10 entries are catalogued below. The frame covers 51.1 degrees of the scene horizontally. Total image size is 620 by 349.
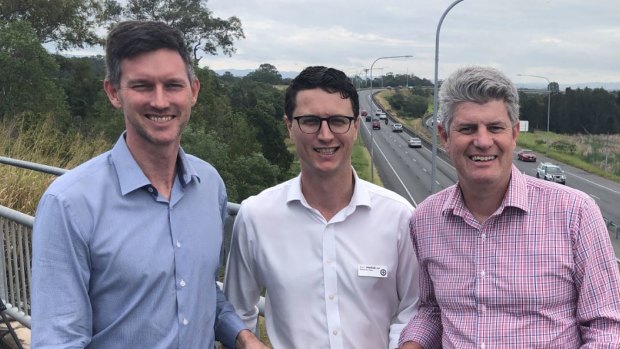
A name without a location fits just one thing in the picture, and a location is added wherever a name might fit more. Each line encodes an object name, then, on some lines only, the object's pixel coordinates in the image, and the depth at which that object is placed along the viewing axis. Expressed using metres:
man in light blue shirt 2.02
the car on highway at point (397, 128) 78.94
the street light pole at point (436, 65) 20.05
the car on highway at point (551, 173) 37.56
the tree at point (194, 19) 43.25
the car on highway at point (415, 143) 64.69
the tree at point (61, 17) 23.36
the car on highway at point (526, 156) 52.22
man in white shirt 2.52
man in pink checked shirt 2.25
